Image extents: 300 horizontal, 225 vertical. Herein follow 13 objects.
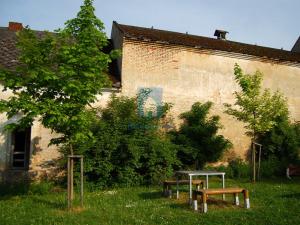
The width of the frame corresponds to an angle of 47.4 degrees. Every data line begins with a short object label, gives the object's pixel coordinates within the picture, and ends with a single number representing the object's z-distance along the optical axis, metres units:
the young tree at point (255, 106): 14.29
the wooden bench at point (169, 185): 10.88
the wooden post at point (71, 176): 9.34
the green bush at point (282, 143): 16.98
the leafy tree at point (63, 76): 8.57
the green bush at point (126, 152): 13.09
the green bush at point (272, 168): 16.77
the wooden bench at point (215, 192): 8.66
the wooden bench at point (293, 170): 16.88
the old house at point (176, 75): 14.45
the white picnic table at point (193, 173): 9.64
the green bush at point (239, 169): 16.69
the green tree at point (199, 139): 15.66
